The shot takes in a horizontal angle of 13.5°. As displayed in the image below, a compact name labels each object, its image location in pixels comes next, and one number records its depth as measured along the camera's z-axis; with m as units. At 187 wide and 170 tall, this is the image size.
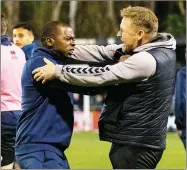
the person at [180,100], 11.28
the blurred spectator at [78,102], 25.38
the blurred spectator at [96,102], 26.17
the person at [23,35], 11.33
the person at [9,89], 9.53
